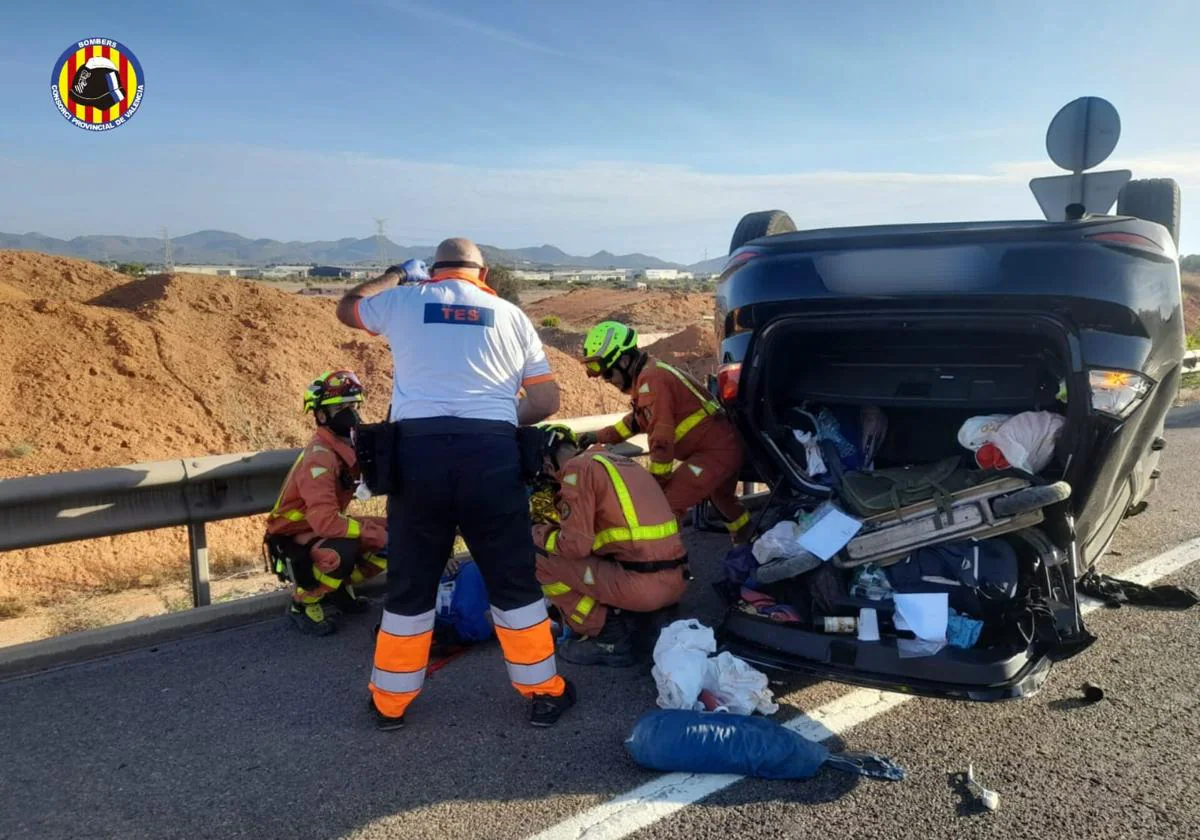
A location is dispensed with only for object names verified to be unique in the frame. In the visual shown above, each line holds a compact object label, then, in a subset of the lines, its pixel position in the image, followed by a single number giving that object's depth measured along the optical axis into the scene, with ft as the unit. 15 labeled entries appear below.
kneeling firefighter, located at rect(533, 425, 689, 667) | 13.29
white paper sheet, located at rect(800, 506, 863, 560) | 11.99
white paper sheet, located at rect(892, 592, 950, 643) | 11.00
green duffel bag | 12.25
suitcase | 11.30
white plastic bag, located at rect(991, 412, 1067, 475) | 11.81
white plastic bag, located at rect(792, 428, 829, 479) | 14.03
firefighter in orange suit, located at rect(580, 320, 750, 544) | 17.42
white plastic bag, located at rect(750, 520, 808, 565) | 12.64
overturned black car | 11.03
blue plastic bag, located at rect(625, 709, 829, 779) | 9.87
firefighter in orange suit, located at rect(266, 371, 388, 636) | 14.58
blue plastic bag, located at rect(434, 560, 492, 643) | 13.80
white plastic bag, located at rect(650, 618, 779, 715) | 11.18
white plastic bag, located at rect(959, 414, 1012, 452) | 12.36
